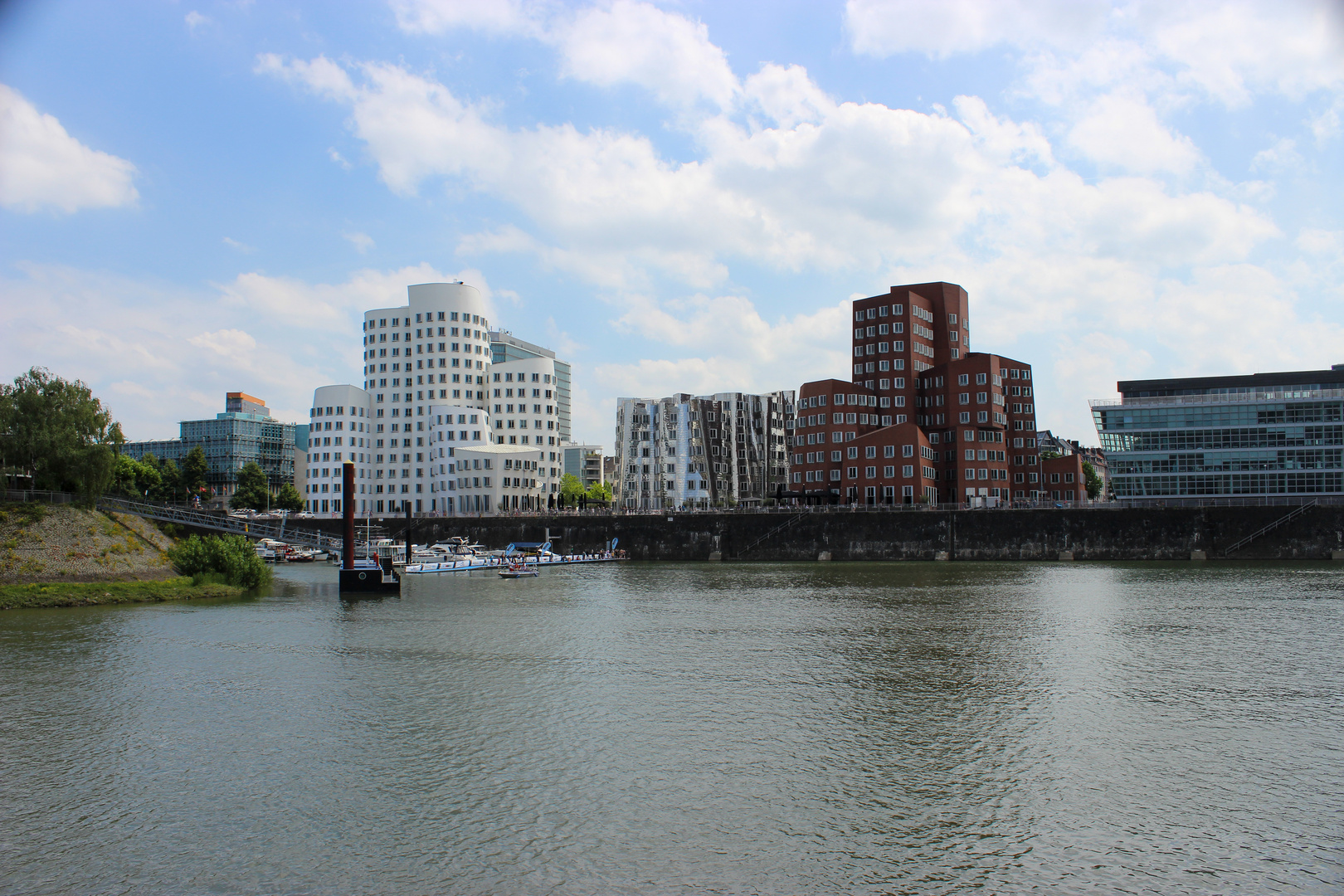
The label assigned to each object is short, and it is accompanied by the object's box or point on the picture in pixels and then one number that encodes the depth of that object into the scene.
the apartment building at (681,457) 191.75
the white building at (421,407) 182.75
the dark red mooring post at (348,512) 82.25
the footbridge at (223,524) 90.06
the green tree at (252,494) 194.12
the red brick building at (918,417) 139.00
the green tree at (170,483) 190.88
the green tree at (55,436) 72.69
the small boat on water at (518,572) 102.94
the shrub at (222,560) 76.88
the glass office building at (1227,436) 118.19
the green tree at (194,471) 190.25
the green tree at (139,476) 168.12
